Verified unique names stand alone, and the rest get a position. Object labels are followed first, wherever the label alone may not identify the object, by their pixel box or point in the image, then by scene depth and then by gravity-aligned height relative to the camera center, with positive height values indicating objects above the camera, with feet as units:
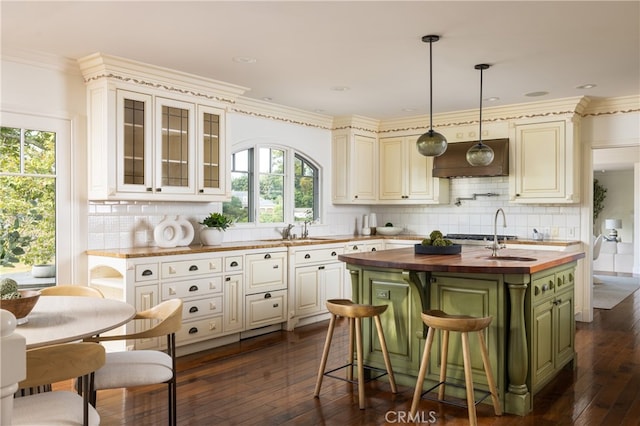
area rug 23.97 -4.32
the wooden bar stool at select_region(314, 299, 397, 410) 11.34 -2.69
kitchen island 11.12 -2.24
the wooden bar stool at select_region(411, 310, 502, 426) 10.11 -2.90
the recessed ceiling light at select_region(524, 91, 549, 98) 18.69 +4.07
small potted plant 17.23 -0.72
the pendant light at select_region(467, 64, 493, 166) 14.49 +1.44
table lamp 39.01 -1.33
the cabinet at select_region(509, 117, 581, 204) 19.65 +1.77
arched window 20.29 +0.85
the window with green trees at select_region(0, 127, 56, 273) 13.69 +0.27
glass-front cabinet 14.56 +2.24
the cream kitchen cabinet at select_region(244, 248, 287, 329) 17.25 -2.74
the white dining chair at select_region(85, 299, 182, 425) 8.47 -2.68
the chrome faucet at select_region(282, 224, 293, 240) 21.22 -1.04
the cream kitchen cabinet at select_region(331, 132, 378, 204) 23.40 +1.78
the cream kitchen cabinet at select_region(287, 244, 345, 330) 18.84 -2.76
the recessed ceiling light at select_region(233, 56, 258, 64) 14.39 +4.11
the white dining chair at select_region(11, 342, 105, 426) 6.39 -2.12
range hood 20.86 +1.85
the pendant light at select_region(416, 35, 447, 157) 13.15 +1.61
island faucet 13.50 -1.08
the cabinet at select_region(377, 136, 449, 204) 23.29 +1.39
